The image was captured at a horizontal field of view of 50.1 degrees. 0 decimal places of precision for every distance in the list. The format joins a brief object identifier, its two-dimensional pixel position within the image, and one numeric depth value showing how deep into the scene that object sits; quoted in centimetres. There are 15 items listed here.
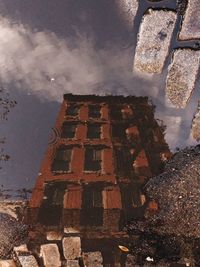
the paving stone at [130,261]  212
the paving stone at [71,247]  216
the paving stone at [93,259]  214
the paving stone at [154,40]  228
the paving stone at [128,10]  230
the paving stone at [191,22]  225
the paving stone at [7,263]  218
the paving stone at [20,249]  219
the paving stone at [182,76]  229
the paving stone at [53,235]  222
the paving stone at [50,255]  216
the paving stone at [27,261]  215
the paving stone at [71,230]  223
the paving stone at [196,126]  234
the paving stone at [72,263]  214
